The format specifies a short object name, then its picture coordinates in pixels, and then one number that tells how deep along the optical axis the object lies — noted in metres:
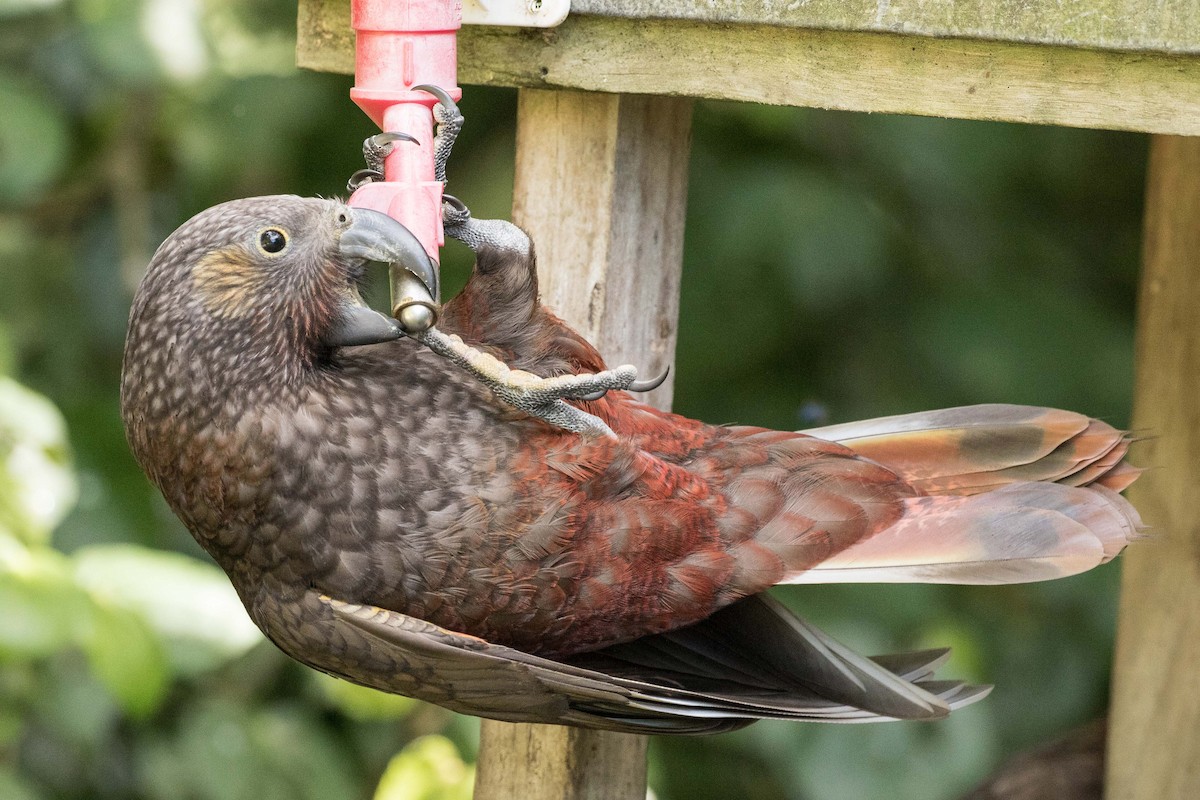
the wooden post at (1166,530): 4.15
